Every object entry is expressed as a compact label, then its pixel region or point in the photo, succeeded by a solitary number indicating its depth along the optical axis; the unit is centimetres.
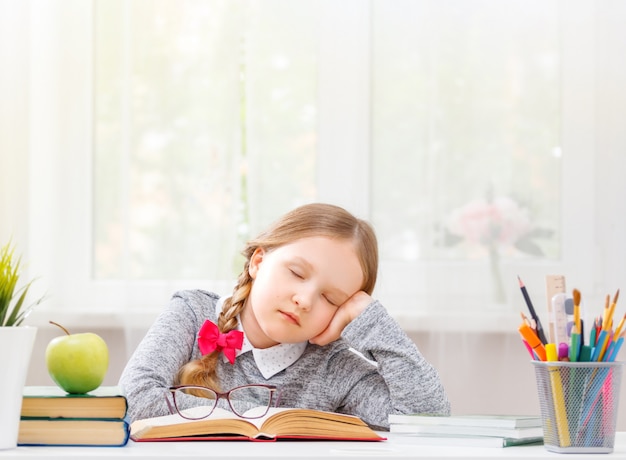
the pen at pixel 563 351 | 190
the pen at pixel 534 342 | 192
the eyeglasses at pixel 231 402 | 202
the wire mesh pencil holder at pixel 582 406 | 188
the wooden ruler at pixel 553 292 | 193
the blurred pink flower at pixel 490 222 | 341
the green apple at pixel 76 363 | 193
